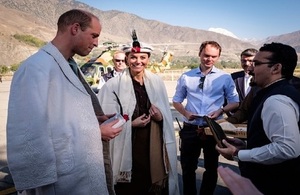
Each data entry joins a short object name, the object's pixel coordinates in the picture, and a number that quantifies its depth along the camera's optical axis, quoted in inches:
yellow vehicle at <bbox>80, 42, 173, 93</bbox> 470.6
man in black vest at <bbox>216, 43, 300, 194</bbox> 49.6
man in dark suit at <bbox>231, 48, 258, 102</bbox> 109.1
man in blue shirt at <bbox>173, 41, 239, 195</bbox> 92.8
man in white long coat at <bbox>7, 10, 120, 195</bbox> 44.2
